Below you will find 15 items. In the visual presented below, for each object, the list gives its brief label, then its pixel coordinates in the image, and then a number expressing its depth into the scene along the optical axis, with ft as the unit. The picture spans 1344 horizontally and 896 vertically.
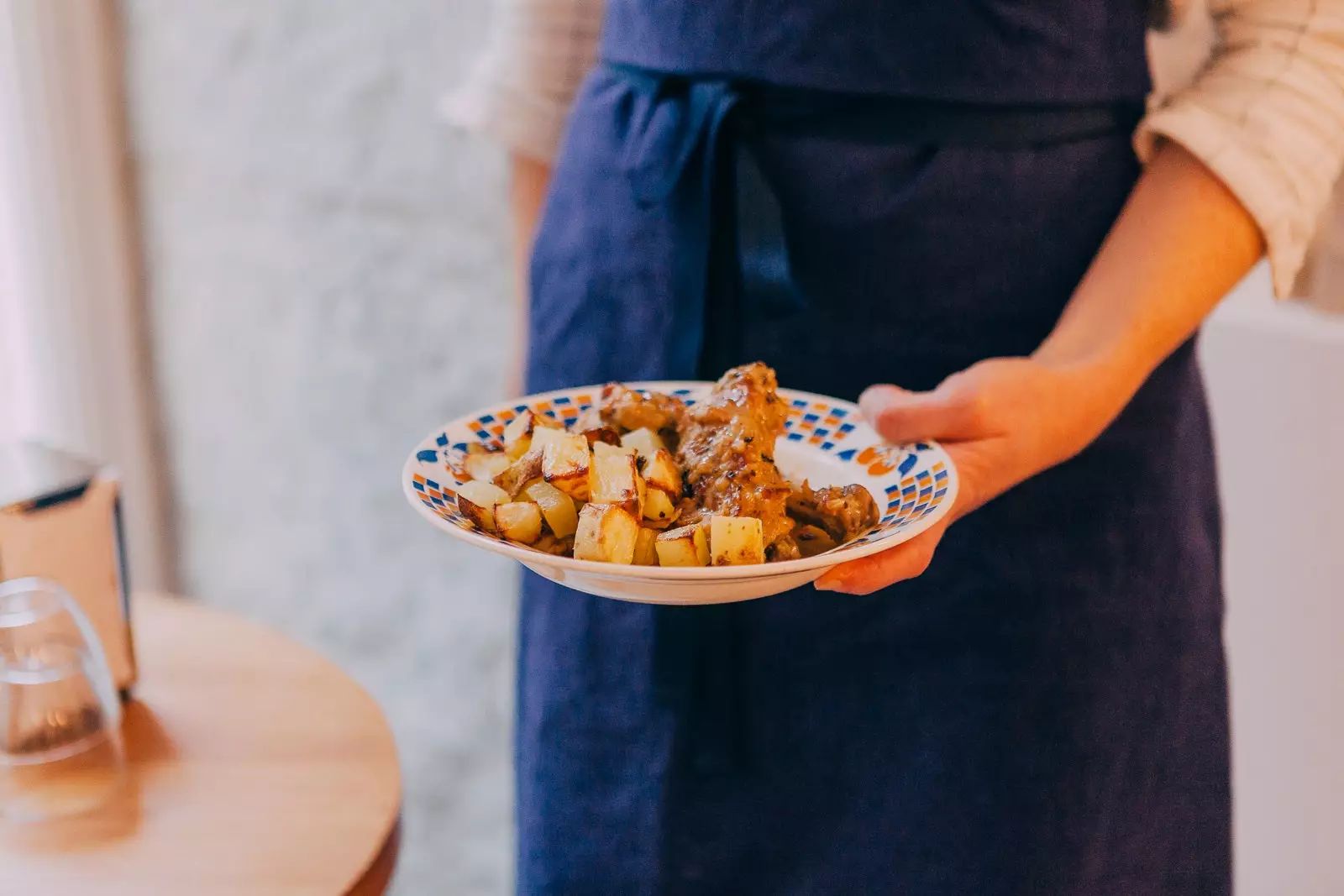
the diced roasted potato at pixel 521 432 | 2.11
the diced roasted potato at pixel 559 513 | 1.91
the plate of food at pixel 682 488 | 1.73
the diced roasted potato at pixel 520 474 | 2.00
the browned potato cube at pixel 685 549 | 1.82
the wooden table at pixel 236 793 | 2.41
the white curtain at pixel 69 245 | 5.36
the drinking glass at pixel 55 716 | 2.61
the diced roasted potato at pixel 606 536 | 1.78
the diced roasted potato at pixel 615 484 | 1.90
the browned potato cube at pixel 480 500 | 1.88
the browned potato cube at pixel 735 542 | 1.75
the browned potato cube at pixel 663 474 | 2.02
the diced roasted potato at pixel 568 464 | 1.92
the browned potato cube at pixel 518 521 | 1.87
